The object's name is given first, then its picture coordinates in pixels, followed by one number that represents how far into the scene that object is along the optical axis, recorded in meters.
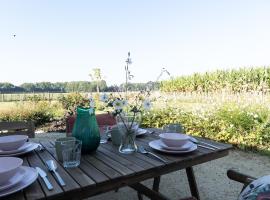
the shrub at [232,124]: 3.85
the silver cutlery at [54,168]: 0.94
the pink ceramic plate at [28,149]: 1.29
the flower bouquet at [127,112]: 1.22
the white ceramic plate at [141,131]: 1.74
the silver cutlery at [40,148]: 1.42
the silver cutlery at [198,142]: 1.44
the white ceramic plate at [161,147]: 1.29
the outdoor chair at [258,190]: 0.74
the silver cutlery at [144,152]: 1.22
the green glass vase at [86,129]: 1.28
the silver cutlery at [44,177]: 0.90
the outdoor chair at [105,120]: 2.30
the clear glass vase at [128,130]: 1.29
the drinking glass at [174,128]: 1.69
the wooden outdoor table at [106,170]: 0.89
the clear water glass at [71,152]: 1.09
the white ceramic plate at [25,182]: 0.83
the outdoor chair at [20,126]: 1.90
